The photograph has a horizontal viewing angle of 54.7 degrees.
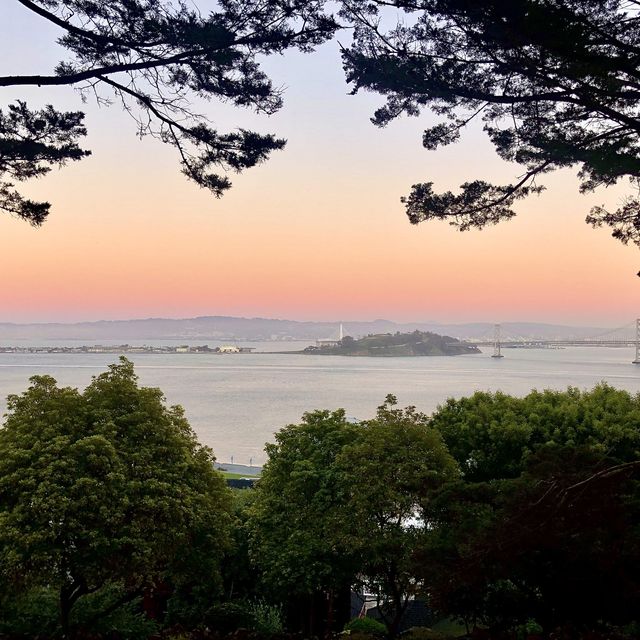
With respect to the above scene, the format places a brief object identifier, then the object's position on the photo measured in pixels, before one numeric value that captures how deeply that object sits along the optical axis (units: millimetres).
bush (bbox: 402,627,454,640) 8120
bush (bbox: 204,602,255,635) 9883
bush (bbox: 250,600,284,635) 9562
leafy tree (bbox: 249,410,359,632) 10094
